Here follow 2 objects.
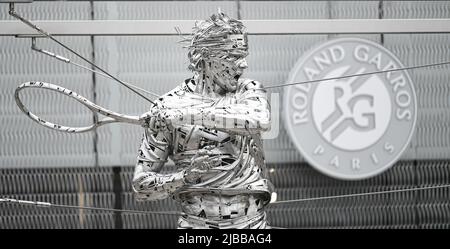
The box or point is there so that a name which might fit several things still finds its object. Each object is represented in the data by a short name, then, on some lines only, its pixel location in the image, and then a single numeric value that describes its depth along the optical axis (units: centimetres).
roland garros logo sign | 1663
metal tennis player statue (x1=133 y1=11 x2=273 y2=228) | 1079
